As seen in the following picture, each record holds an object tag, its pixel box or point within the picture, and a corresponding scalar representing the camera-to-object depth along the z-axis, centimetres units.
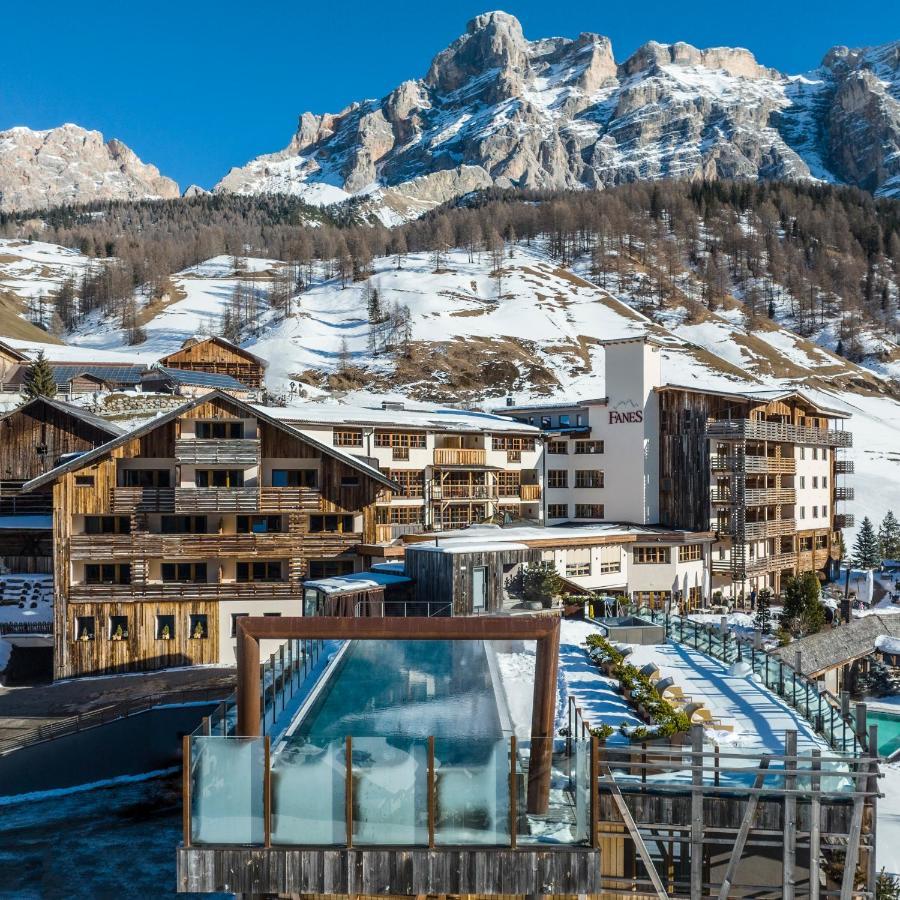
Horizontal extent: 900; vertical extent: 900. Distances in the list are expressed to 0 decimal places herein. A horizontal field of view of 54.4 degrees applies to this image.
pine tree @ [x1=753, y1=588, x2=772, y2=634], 4331
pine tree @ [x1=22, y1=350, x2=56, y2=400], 6950
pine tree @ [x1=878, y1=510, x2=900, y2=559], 6306
